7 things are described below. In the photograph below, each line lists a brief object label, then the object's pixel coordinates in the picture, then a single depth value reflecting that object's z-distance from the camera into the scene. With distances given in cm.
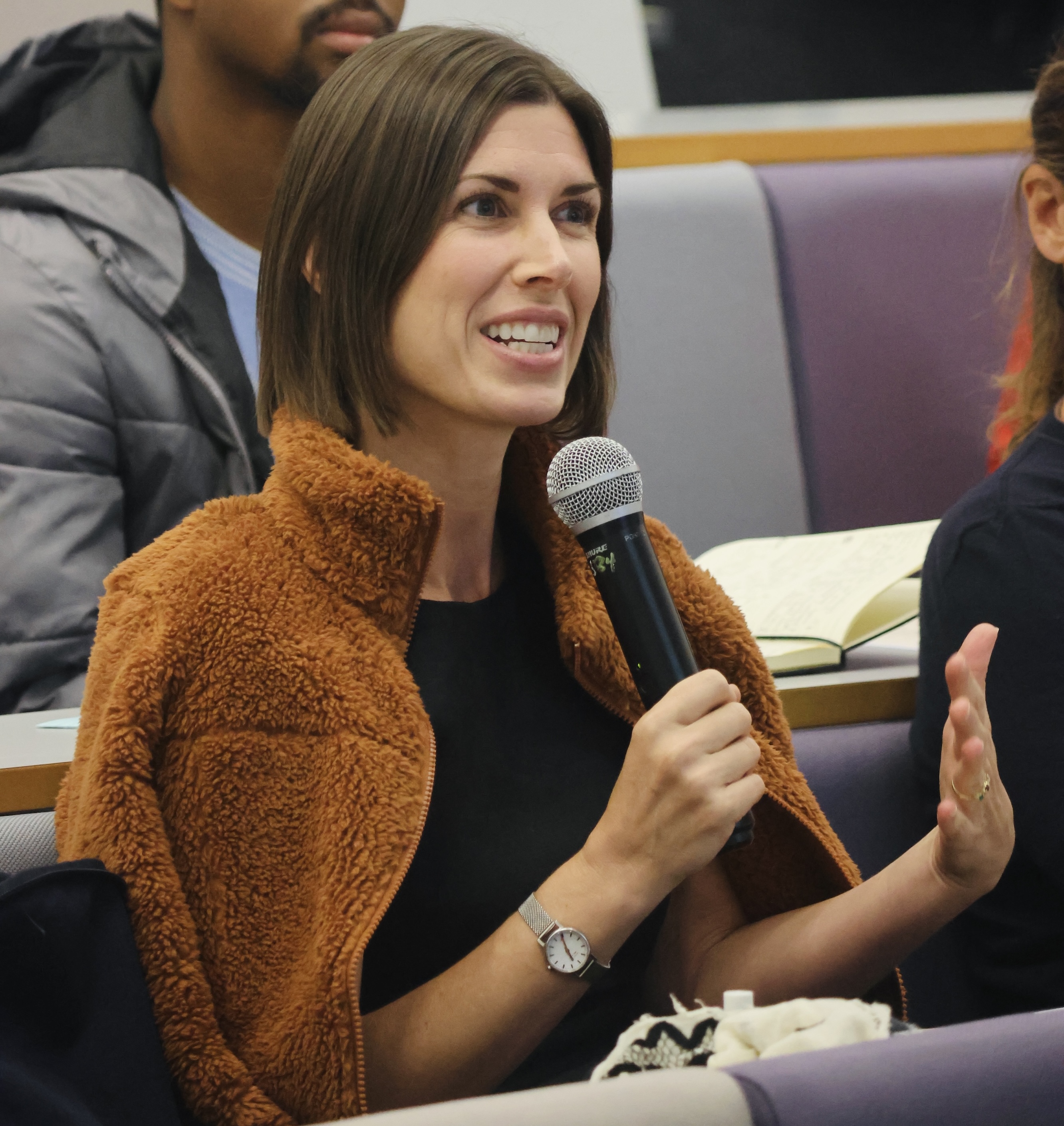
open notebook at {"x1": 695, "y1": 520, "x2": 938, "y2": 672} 432
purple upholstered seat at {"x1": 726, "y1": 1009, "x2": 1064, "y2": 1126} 373
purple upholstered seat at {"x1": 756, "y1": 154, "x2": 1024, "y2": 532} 600
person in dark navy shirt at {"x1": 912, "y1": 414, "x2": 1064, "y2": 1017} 415
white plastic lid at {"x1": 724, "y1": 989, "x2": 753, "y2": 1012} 386
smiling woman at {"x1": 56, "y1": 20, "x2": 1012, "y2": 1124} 393
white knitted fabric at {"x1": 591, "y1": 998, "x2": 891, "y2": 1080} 382
